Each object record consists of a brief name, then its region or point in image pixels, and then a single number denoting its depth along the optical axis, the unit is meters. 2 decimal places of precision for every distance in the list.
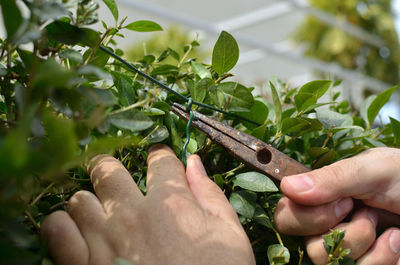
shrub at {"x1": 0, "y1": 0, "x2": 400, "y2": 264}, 0.29
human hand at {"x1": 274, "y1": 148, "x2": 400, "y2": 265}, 0.52
